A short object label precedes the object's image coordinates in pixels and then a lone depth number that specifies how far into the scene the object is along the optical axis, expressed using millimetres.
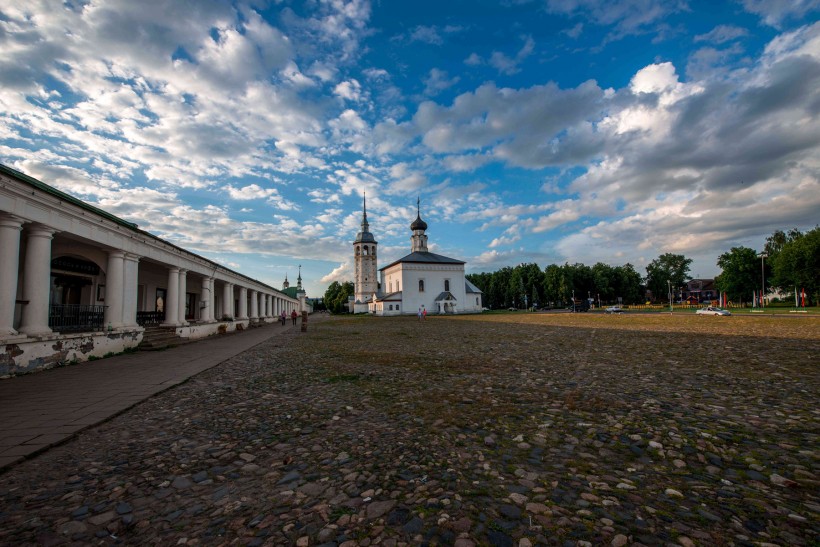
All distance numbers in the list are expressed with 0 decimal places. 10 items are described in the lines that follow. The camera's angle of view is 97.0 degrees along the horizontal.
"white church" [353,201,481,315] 77125
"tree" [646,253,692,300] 103312
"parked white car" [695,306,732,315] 45469
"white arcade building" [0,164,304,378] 9586
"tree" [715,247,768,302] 67125
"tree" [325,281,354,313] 121800
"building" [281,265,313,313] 115544
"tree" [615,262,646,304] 100562
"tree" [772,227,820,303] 48562
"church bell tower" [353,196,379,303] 93438
